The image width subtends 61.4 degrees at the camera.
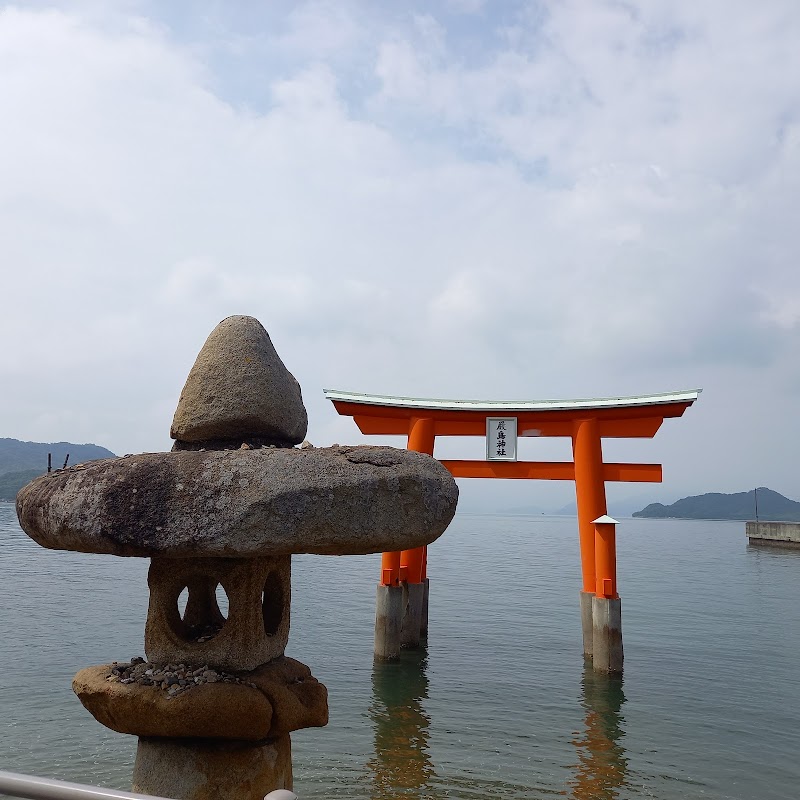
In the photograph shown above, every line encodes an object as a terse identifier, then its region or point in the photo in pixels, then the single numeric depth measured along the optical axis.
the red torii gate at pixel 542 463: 12.66
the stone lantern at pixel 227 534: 4.21
